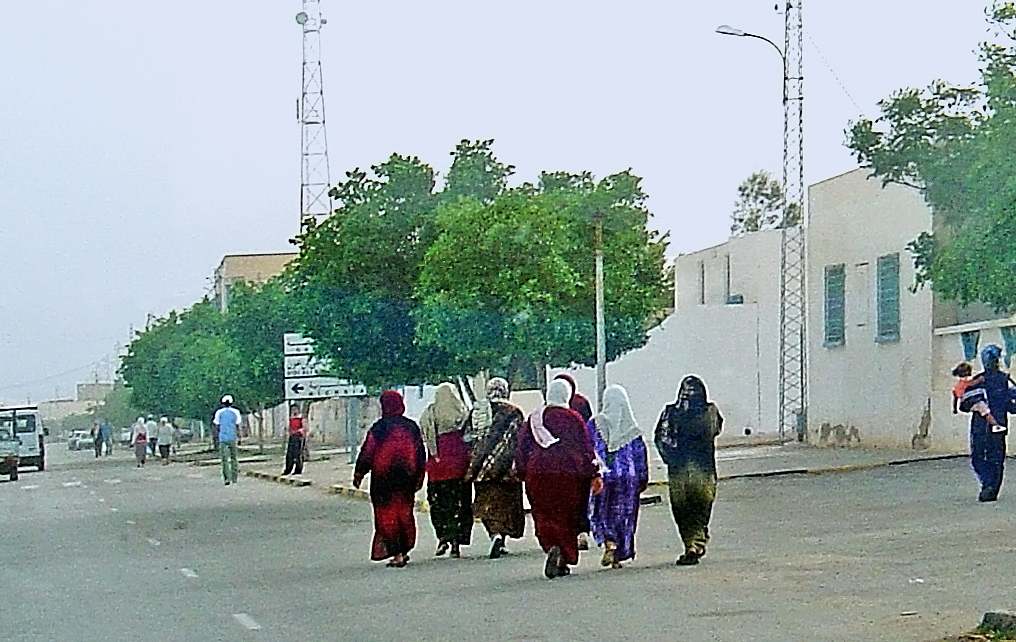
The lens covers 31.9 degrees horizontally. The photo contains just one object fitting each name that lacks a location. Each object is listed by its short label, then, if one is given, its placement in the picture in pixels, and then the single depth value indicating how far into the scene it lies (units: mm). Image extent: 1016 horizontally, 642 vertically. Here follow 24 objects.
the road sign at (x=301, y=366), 44312
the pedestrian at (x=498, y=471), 16844
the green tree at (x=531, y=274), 29281
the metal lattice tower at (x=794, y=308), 38812
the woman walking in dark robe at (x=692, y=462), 15445
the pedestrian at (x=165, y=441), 61812
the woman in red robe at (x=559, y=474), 15016
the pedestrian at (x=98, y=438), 78000
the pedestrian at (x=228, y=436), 36562
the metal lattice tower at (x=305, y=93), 54547
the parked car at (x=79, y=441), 120500
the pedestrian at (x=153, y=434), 69925
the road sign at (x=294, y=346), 44500
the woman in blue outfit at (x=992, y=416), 19969
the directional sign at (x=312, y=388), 43906
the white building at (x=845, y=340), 33250
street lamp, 33950
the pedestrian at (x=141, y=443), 62688
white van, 54219
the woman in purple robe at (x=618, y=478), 15438
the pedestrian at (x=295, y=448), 40844
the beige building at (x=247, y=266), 121625
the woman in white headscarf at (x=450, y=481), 17406
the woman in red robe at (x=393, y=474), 16609
